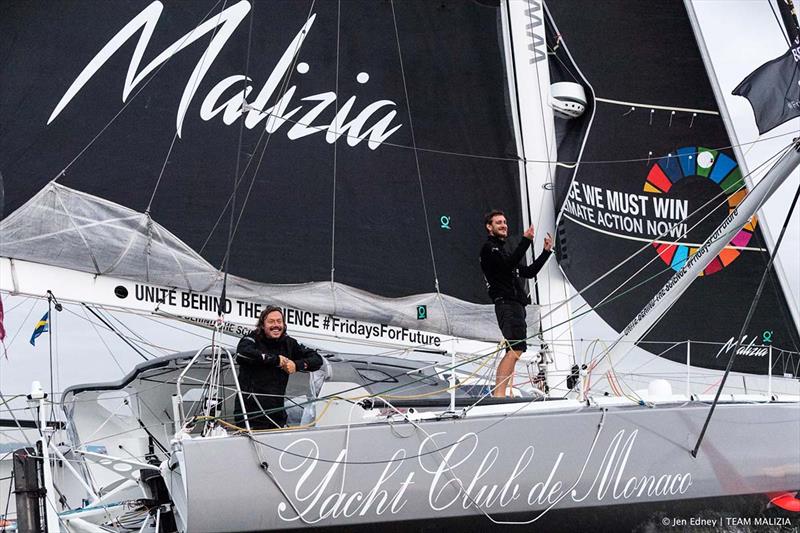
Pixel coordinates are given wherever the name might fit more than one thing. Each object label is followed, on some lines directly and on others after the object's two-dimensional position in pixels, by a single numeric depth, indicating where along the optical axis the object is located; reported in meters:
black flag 12.70
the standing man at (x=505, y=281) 12.57
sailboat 10.31
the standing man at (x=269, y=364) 10.56
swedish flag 14.56
